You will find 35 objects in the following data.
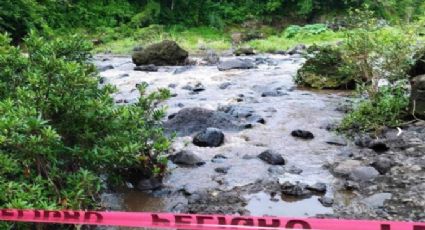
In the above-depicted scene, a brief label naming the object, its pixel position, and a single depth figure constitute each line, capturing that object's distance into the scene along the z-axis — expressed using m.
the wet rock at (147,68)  15.81
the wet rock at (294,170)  5.85
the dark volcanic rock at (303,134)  7.47
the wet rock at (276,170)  5.88
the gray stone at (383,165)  5.69
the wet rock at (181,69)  15.20
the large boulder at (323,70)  11.56
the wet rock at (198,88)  11.89
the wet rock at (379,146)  6.50
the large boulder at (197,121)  8.05
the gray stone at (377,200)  4.77
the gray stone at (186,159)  6.30
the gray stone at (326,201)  4.89
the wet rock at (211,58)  17.63
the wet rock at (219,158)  6.41
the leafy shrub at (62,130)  3.67
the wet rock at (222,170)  6.01
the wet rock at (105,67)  16.31
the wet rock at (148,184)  5.40
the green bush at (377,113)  7.43
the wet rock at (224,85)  12.29
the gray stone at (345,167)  5.71
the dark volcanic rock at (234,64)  15.87
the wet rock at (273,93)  11.03
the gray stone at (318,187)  5.22
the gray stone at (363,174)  5.50
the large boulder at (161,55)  17.06
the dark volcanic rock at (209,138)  7.13
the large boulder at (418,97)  7.21
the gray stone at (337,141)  7.00
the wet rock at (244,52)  20.42
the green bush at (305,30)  25.98
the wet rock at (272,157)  6.23
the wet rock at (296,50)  20.16
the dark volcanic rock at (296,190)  5.15
